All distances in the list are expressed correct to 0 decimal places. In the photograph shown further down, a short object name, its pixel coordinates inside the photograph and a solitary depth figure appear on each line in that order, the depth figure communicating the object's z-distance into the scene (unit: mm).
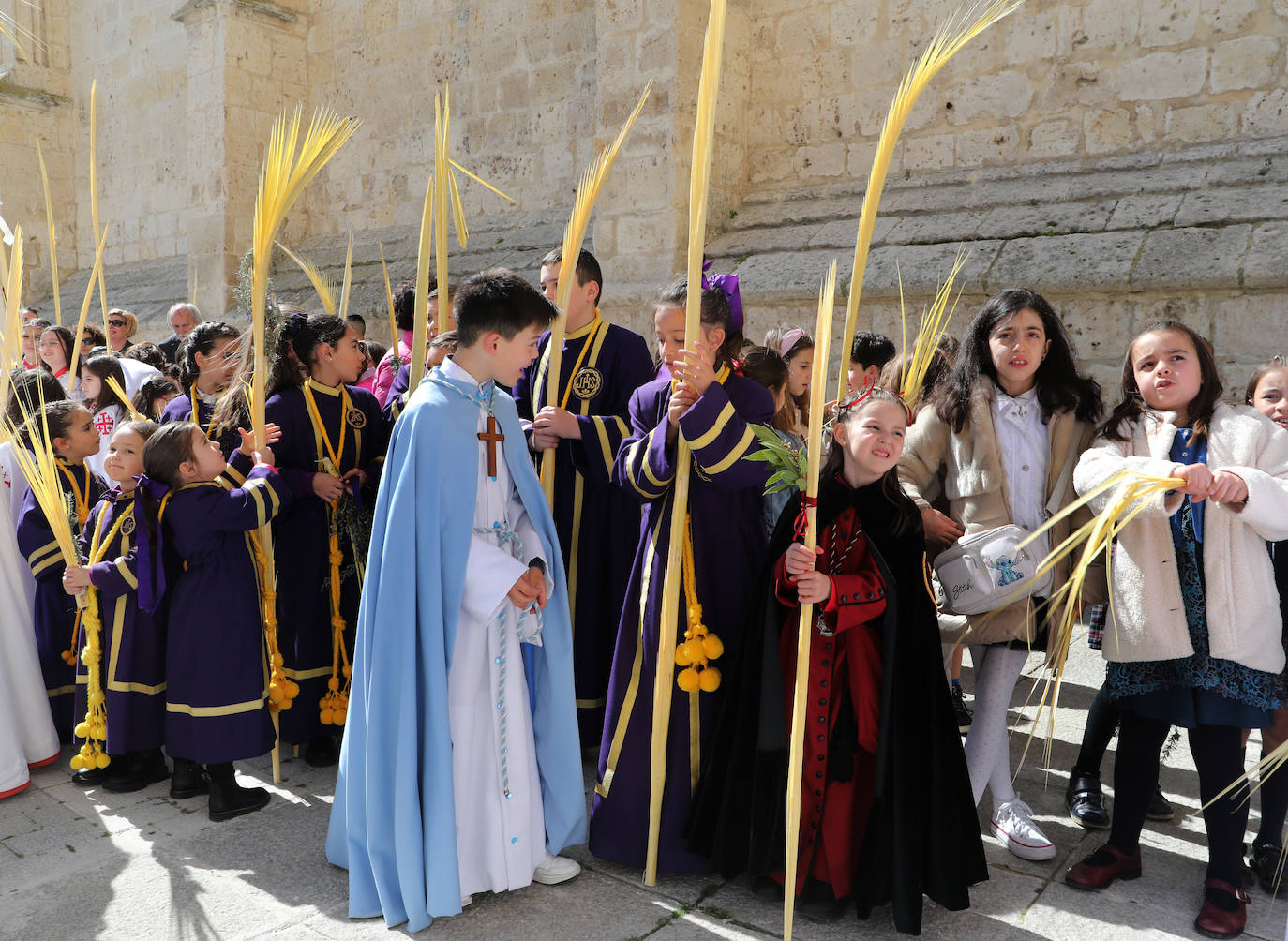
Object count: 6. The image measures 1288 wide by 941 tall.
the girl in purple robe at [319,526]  3809
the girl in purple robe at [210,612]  3260
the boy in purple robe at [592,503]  3725
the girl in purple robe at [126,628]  3404
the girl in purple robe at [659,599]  2812
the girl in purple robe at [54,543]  3816
